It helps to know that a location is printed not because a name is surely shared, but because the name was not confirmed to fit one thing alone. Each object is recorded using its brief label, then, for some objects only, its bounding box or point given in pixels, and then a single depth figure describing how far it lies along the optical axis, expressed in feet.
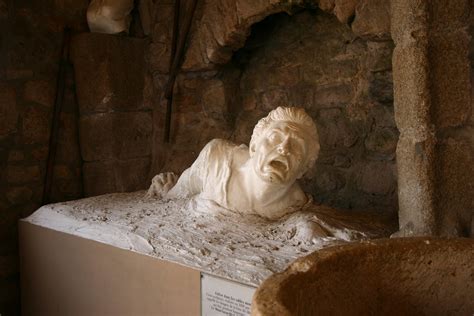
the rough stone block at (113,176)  10.25
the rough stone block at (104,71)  9.89
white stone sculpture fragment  9.84
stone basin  3.33
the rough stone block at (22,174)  9.10
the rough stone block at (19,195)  9.10
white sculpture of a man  6.29
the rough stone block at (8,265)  9.11
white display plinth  5.33
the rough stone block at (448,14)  4.87
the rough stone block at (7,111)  8.88
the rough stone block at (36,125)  9.27
